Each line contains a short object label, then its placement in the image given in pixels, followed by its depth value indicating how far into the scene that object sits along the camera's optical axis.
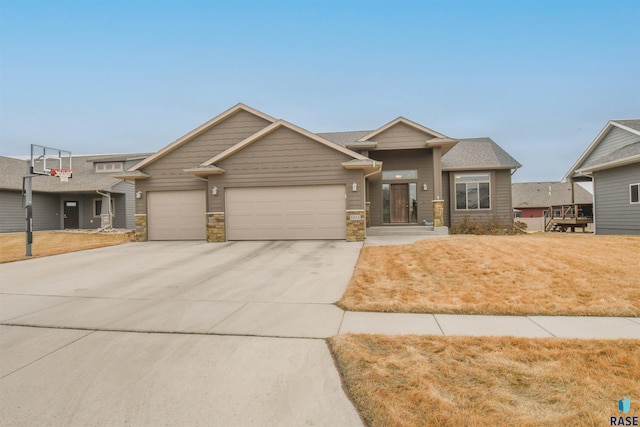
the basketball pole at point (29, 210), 10.60
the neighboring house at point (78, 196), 21.78
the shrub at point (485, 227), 16.22
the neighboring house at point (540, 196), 38.84
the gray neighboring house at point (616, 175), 13.84
